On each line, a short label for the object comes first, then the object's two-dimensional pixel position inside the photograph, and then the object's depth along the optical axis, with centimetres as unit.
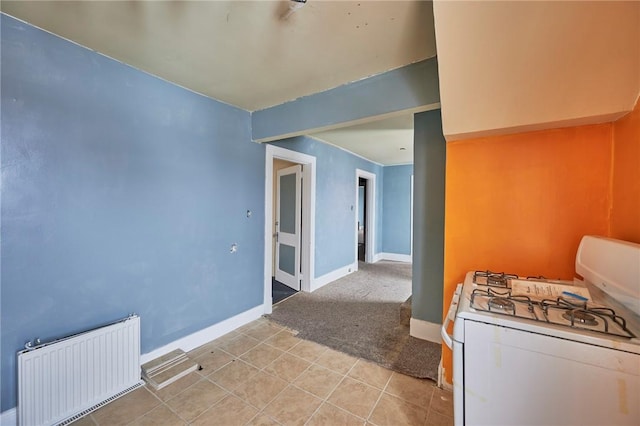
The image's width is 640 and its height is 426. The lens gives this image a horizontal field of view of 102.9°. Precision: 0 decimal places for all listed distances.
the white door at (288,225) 403
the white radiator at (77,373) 145
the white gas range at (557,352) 81
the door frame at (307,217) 381
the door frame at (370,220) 589
